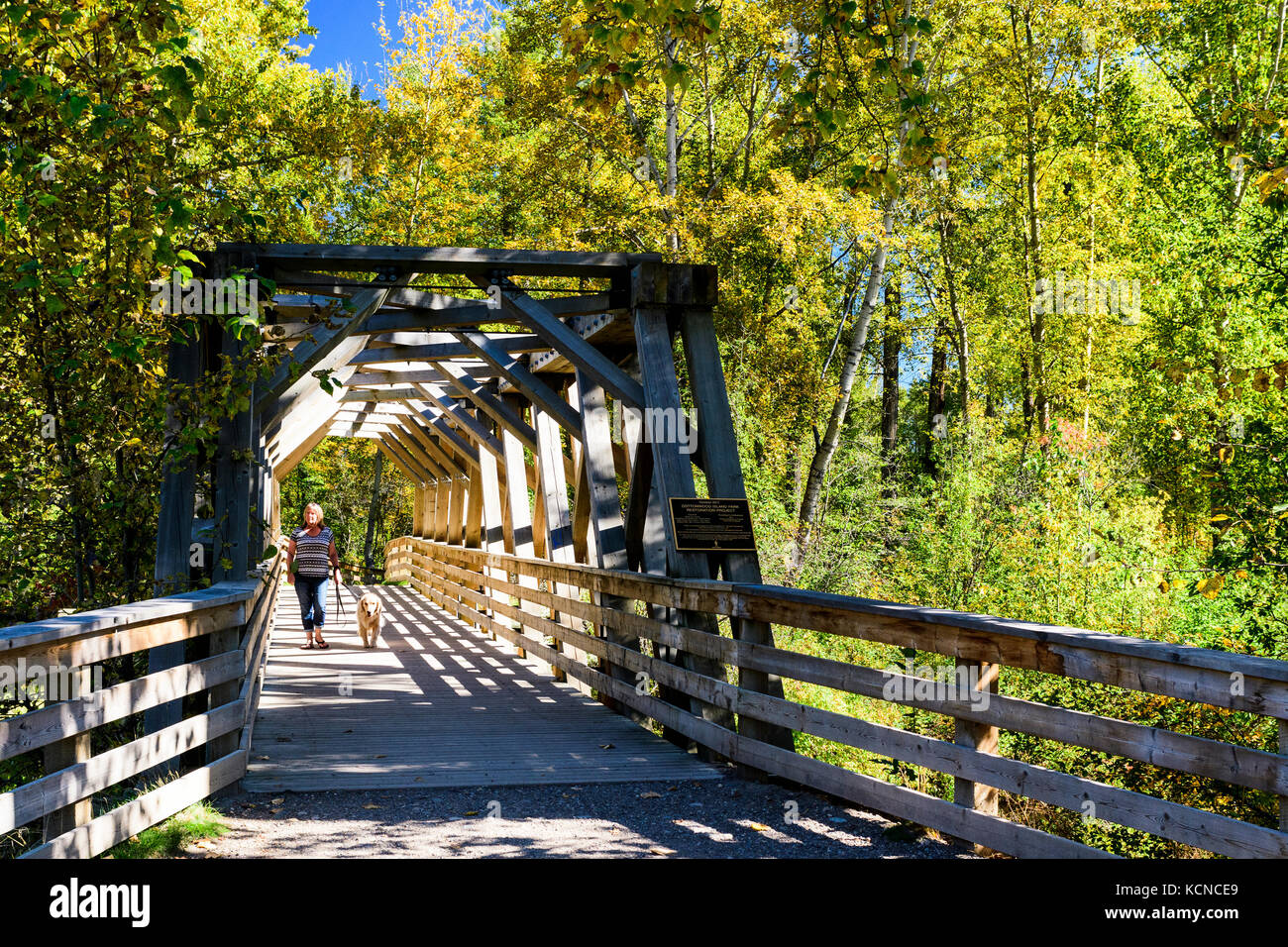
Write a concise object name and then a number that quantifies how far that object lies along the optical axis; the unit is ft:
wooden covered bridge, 11.66
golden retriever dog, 40.40
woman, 37.14
